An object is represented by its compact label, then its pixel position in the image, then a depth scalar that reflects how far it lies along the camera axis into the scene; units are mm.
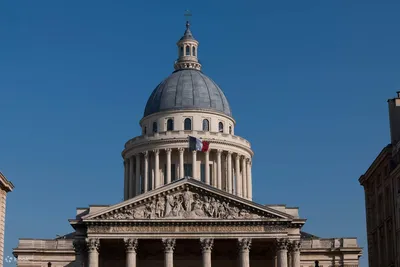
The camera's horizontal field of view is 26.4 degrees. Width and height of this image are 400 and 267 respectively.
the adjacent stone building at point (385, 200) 71062
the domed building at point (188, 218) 82000
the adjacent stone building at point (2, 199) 74512
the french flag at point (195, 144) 96312
